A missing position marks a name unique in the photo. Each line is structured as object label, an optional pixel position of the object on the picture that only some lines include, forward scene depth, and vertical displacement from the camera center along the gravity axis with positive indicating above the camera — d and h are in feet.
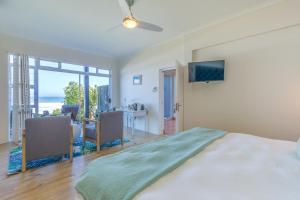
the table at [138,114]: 16.15 -1.42
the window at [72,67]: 16.45 +3.32
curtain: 13.21 +0.48
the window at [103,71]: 19.26 +3.30
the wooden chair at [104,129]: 11.35 -2.01
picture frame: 17.58 +2.16
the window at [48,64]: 15.01 +3.31
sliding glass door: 14.73 +1.50
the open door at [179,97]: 12.21 +0.19
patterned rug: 8.75 -3.38
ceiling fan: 6.84 +3.58
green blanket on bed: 3.17 -1.56
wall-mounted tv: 10.59 +1.86
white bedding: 2.87 -1.59
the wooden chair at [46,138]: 8.39 -2.00
